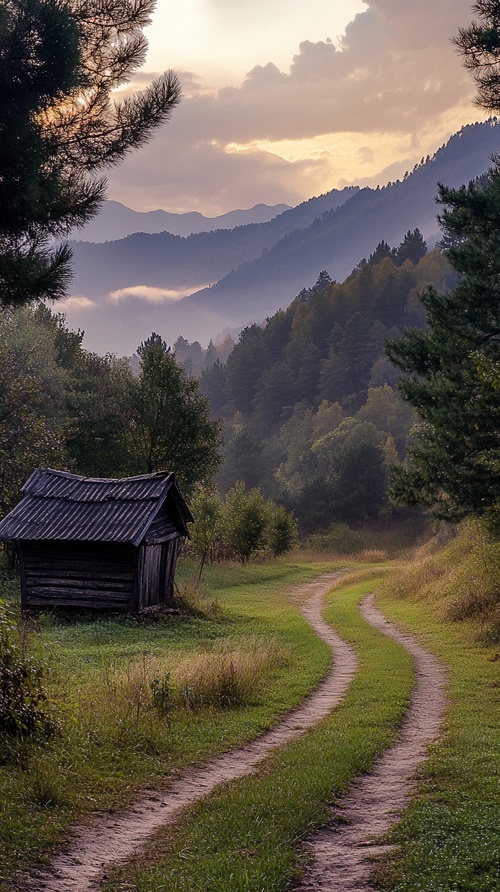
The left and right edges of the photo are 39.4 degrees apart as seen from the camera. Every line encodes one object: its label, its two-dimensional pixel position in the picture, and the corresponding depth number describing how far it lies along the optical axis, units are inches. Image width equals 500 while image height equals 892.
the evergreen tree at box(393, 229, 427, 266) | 5157.5
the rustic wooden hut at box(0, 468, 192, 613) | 1027.9
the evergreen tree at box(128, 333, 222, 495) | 1726.1
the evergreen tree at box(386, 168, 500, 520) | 837.2
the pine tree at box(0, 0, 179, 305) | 349.1
